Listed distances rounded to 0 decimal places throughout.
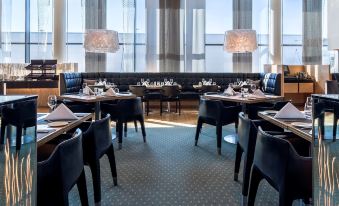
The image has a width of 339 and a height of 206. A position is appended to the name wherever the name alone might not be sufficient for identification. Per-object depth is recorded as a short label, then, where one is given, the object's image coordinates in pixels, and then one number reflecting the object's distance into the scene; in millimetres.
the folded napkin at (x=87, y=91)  5348
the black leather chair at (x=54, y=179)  1572
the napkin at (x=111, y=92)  5227
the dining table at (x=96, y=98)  4656
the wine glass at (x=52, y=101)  3107
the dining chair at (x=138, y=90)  7676
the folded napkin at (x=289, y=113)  2746
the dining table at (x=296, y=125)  2132
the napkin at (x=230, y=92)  5264
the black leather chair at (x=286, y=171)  1695
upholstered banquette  9148
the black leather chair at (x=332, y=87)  6074
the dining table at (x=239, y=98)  4535
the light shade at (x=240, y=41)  6012
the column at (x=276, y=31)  10594
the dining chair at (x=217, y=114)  4309
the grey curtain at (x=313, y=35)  10805
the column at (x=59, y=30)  9953
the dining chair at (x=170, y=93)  7988
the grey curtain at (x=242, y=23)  10602
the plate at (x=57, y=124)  2427
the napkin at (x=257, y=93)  4961
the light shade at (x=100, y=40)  6012
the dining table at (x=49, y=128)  2019
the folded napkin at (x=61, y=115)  2756
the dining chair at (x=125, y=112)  4695
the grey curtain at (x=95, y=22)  10328
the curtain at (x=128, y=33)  10742
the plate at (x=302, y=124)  2326
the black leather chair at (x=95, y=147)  2420
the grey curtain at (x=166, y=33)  10430
